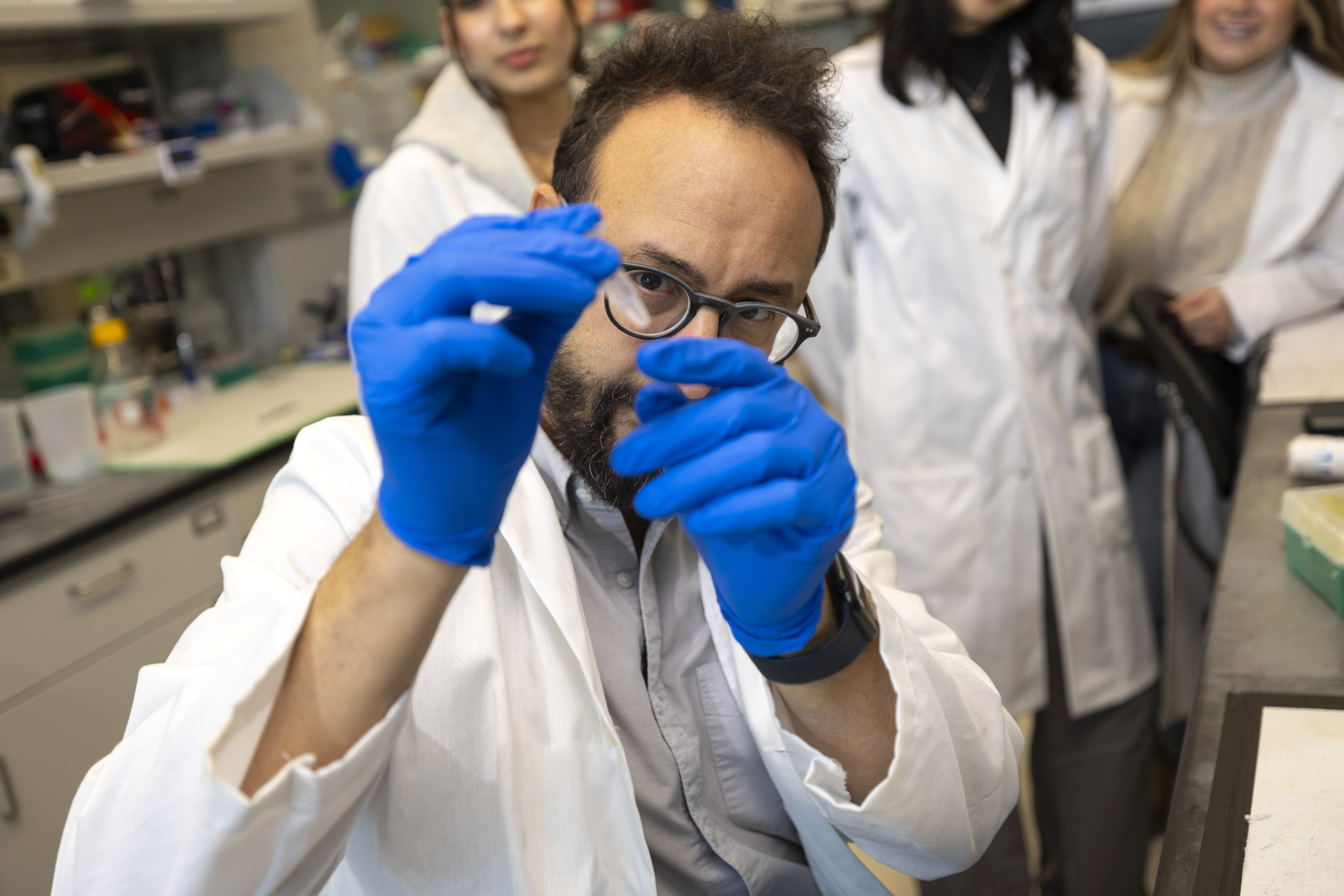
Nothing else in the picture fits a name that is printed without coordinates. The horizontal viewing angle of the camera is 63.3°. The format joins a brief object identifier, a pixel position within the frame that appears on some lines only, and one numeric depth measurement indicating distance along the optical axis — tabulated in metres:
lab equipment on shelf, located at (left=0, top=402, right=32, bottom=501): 2.19
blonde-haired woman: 2.31
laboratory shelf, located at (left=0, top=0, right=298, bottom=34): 2.21
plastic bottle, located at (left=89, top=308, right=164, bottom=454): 2.38
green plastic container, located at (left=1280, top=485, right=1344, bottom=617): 1.16
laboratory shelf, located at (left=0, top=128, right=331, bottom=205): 2.30
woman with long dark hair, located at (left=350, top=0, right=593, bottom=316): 2.01
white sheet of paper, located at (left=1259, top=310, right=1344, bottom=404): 1.85
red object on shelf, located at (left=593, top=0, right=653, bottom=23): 3.84
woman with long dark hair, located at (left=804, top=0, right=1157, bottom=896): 1.98
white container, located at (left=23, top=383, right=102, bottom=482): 2.25
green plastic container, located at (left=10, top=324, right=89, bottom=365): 2.54
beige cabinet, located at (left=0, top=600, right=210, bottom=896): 1.81
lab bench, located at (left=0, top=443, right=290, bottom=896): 1.83
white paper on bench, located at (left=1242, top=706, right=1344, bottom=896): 0.80
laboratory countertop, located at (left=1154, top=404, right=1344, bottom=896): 0.89
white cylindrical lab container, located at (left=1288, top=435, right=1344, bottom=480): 1.47
